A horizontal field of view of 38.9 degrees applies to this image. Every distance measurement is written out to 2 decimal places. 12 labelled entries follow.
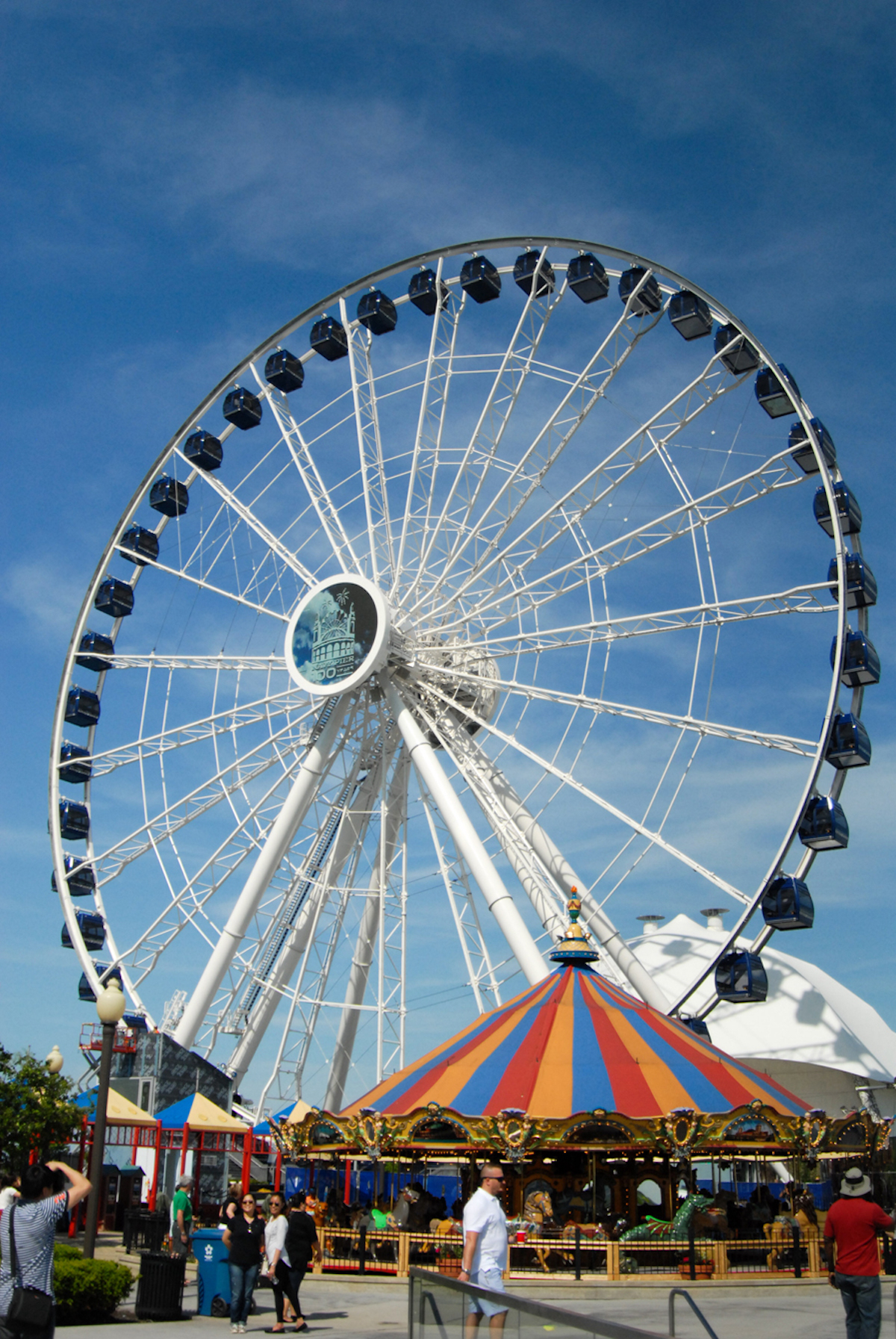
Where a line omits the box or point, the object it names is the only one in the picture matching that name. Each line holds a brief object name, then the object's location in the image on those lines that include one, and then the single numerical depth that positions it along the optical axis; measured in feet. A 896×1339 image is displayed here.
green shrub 37.65
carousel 57.62
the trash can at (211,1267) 43.32
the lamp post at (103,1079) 40.55
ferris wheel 78.18
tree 82.23
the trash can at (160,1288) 40.93
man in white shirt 26.37
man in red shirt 25.75
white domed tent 134.51
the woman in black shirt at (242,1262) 37.32
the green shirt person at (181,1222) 63.82
